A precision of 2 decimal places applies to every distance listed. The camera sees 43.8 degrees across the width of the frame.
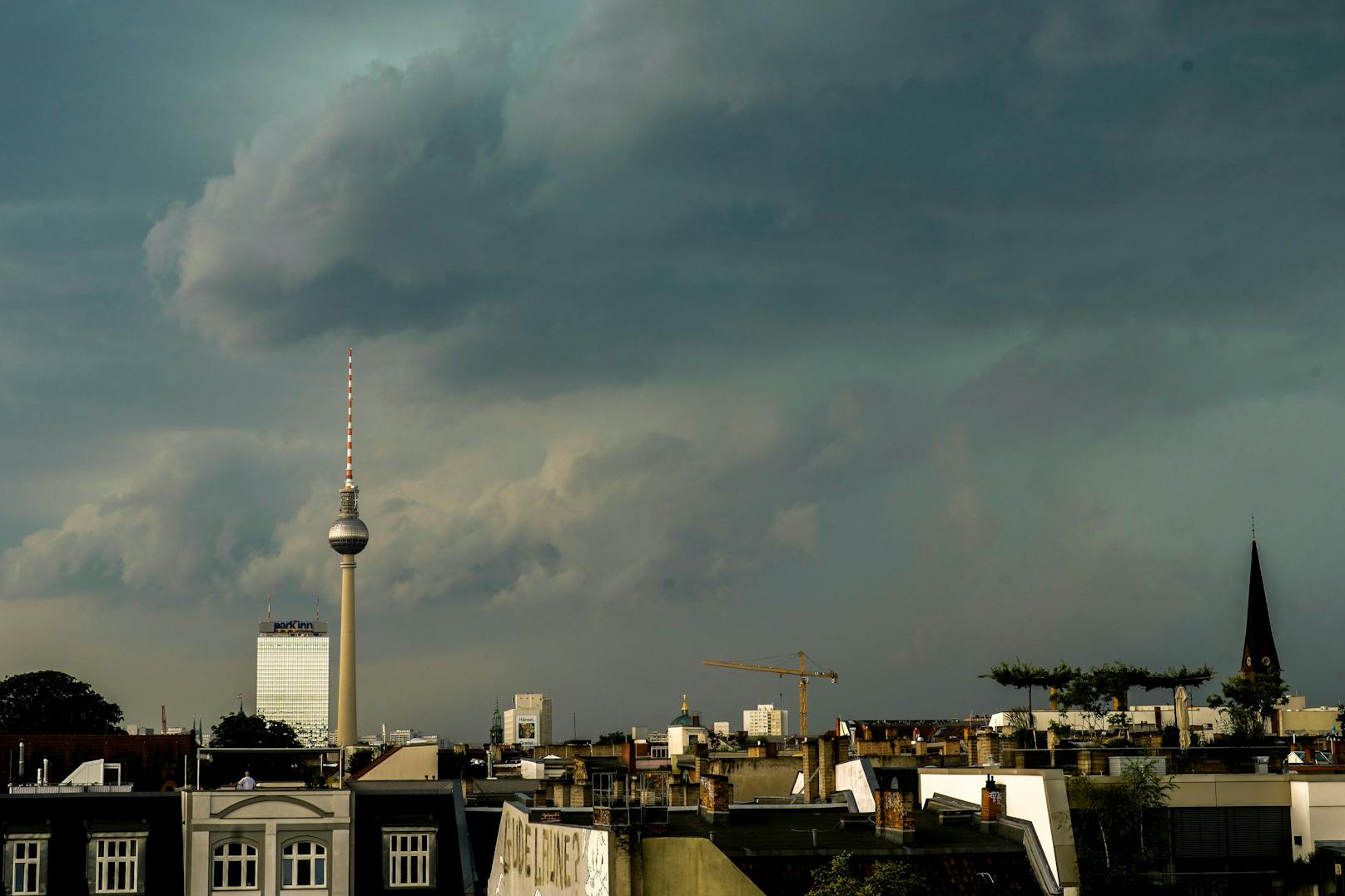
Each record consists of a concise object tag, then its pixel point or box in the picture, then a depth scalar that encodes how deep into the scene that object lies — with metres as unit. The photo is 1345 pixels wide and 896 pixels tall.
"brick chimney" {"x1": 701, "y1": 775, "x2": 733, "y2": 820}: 50.28
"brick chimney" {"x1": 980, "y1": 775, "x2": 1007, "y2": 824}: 48.06
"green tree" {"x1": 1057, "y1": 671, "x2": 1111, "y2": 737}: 126.19
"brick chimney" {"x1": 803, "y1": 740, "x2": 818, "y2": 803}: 65.31
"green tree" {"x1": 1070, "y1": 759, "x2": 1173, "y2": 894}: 48.53
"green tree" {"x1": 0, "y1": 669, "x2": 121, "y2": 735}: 189.88
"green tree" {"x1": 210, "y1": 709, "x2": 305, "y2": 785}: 139.50
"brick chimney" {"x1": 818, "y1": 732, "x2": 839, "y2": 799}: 62.84
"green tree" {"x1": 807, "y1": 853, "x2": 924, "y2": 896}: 41.03
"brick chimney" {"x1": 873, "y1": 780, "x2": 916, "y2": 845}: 45.41
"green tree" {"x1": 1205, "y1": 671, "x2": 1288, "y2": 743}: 103.75
